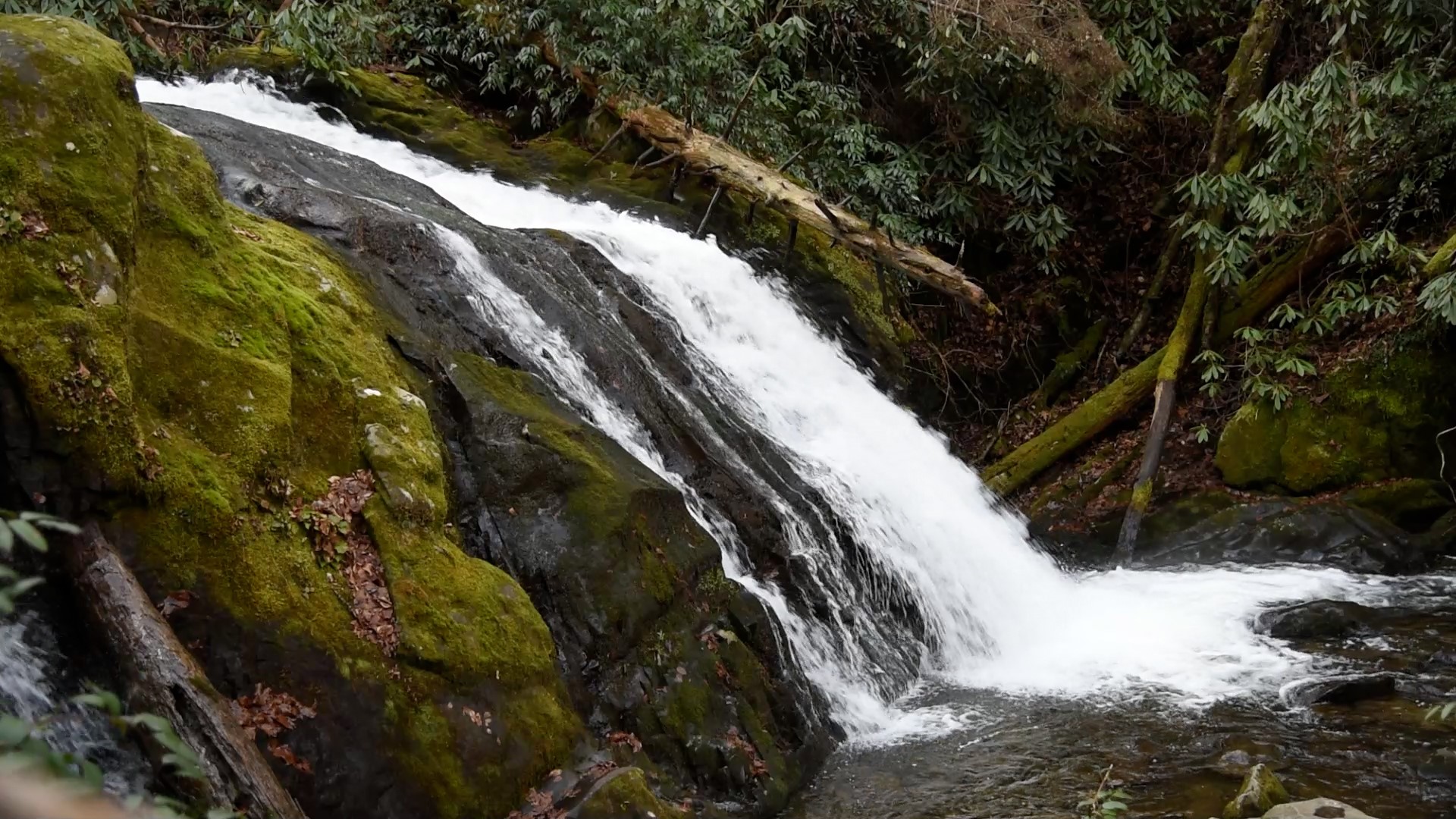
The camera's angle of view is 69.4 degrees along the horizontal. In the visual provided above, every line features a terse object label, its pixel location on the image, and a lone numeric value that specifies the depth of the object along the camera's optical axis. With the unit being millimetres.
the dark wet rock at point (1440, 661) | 7113
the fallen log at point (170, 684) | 3359
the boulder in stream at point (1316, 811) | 4516
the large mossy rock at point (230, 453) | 3877
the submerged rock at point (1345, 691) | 6484
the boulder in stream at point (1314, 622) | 7742
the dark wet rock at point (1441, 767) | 5391
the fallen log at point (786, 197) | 10852
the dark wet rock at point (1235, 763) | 5543
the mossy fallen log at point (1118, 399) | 11422
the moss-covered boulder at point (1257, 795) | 4875
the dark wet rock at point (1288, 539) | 9328
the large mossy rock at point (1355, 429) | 9758
